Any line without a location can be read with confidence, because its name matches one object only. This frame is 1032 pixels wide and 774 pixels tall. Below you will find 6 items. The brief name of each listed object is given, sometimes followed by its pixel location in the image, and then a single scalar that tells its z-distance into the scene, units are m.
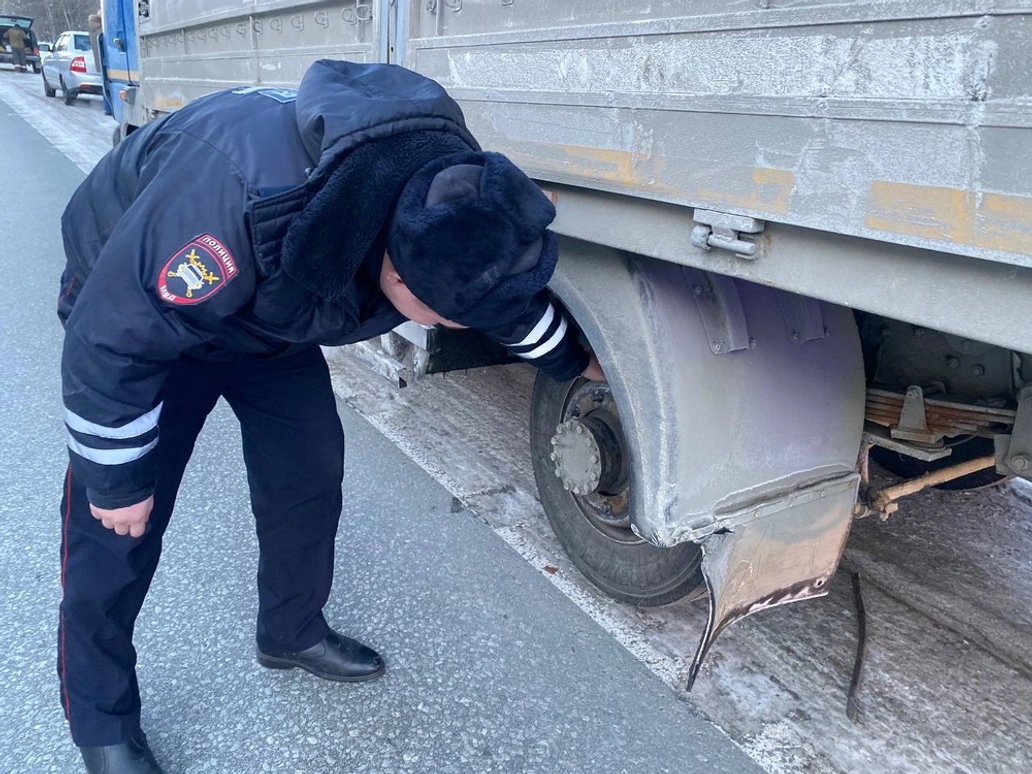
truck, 1.22
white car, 17.77
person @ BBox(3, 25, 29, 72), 29.42
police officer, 1.38
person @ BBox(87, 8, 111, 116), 7.64
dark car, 29.08
